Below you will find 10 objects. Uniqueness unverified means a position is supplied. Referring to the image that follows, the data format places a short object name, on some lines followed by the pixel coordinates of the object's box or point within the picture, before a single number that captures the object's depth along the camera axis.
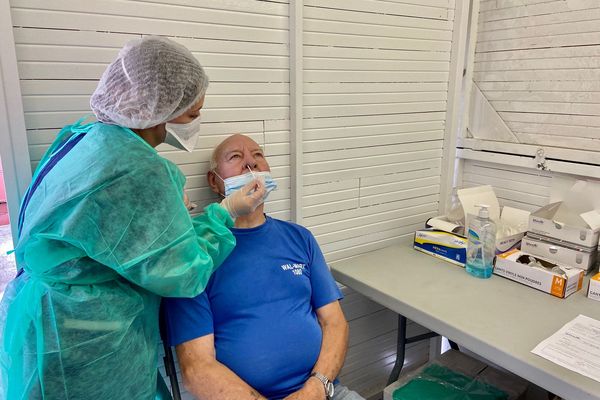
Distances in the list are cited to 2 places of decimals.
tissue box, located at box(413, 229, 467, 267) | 1.84
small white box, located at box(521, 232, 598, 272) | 1.67
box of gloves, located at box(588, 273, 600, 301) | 1.52
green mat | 1.70
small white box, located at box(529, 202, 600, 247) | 1.65
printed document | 1.17
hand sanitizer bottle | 1.71
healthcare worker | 0.99
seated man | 1.34
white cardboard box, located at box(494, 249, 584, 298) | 1.55
